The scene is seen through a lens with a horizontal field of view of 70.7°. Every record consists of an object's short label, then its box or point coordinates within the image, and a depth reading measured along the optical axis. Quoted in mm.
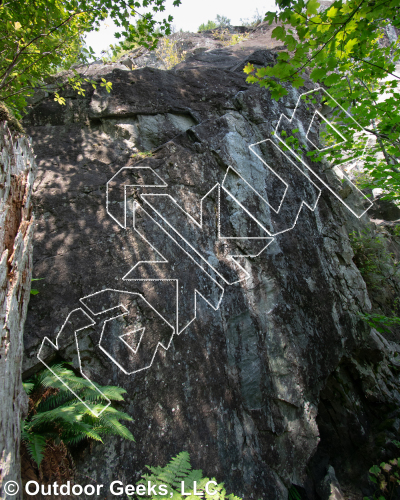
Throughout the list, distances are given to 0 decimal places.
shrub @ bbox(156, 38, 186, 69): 11719
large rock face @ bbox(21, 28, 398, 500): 3557
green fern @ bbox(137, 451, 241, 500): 2338
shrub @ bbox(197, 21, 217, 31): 15284
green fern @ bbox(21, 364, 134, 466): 2512
